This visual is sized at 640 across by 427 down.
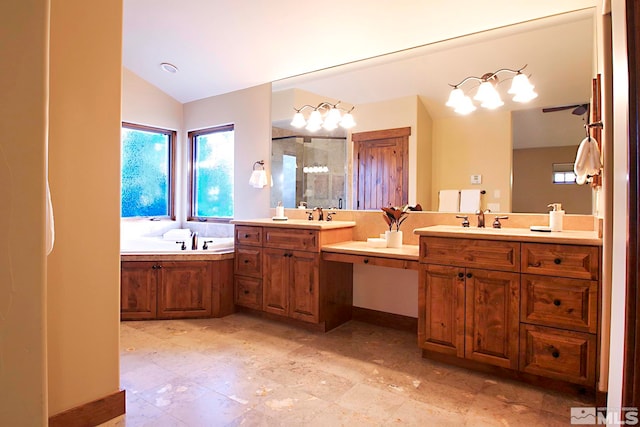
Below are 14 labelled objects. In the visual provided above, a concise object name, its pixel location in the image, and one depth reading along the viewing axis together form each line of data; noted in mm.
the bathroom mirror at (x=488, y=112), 2455
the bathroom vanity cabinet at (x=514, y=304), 1935
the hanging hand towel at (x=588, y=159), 1924
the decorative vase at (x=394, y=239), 2836
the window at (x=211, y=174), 4379
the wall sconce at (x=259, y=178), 3850
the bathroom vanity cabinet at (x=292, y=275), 2949
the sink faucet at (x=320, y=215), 3529
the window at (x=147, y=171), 4254
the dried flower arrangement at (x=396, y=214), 2848
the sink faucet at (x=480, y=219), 2641
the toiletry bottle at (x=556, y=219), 2307
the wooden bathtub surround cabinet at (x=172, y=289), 3262
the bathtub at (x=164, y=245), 3338
